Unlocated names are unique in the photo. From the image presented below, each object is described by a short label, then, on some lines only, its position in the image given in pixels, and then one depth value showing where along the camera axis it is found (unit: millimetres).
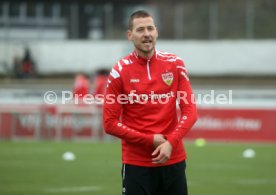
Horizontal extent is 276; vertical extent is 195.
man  13906
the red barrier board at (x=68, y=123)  51125
